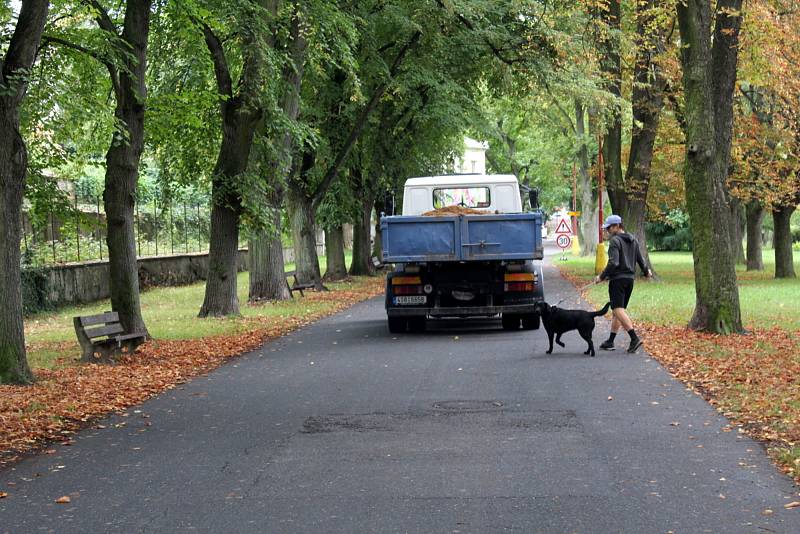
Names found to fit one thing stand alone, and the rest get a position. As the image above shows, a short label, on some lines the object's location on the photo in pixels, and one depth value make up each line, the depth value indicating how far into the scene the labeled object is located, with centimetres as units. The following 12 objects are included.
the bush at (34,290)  2516
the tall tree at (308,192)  3131
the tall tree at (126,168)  1648
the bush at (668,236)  7769
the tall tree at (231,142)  1945
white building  12275
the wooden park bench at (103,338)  1398
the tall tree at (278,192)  2366
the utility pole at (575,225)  6050
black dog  1434
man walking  1458
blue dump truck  1731
